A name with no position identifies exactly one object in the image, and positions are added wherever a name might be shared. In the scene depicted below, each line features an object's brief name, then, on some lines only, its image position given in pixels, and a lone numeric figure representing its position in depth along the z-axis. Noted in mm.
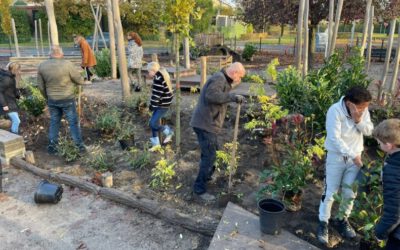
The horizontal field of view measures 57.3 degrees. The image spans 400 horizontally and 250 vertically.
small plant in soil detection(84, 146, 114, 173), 5711
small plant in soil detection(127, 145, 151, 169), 5680
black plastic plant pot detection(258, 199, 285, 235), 3643
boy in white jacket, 3328
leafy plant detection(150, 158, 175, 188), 4930
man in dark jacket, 4445
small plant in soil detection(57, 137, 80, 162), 6092
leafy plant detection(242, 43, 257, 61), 19516
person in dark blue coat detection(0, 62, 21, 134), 6695
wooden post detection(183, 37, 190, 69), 12642
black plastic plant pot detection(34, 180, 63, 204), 4809
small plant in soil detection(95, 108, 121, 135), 6902
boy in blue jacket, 2656
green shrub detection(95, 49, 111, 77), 12375
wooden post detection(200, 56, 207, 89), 7755
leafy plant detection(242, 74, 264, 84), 10484
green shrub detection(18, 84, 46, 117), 7488
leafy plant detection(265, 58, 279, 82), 6047
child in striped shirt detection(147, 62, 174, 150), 5922
